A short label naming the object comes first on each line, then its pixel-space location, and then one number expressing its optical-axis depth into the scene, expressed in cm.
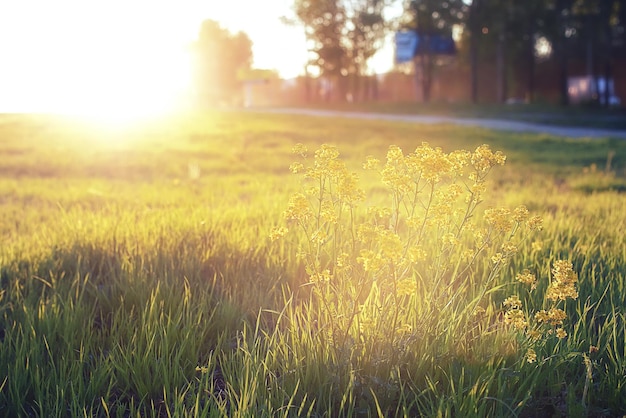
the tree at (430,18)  3638
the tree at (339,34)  4653
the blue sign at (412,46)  4988
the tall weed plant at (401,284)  182
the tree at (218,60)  7262
